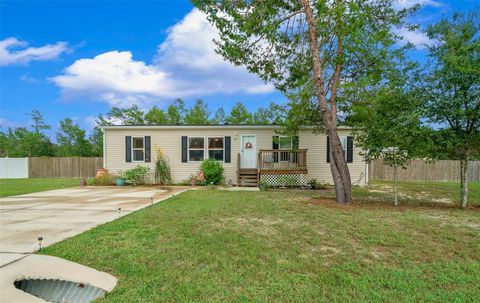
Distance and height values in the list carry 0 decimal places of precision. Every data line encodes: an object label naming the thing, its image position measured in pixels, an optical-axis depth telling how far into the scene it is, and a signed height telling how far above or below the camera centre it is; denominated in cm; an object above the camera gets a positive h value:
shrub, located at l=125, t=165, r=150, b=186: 1180 -127
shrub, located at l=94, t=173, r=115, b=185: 1201 -154
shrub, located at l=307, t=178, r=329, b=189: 1116 -163
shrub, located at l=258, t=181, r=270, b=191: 1042 -158
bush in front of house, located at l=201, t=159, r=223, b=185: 1165 -106
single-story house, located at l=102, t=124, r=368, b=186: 1196 -2
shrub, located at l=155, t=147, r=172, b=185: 1214 -100
